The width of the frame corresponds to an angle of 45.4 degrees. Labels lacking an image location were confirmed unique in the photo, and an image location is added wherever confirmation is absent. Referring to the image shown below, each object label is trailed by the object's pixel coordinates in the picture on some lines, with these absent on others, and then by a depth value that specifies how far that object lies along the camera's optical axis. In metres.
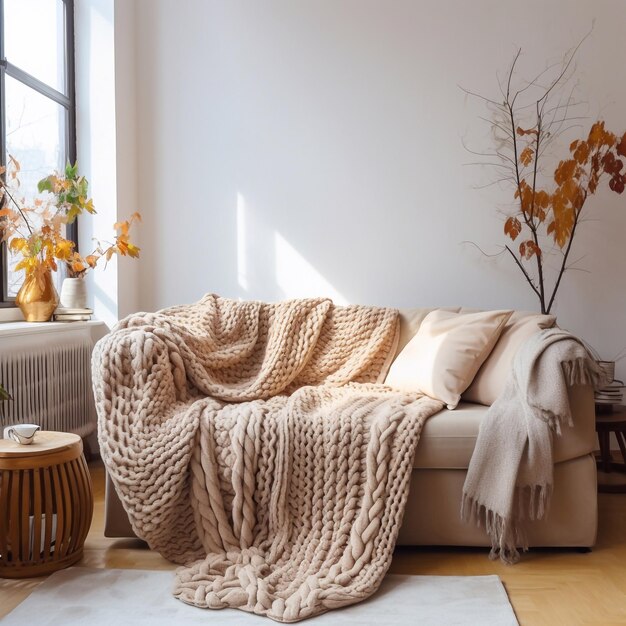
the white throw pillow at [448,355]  2.68
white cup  2.24
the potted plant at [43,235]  3.19
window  3.30
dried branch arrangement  3.59
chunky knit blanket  2.16
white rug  1.91
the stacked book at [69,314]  3.43
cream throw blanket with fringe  2.30
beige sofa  2.38
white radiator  2.90
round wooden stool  2.17
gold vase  3.28
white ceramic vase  3.50
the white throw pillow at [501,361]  2.67
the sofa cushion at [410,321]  3.13
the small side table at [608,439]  2.95
